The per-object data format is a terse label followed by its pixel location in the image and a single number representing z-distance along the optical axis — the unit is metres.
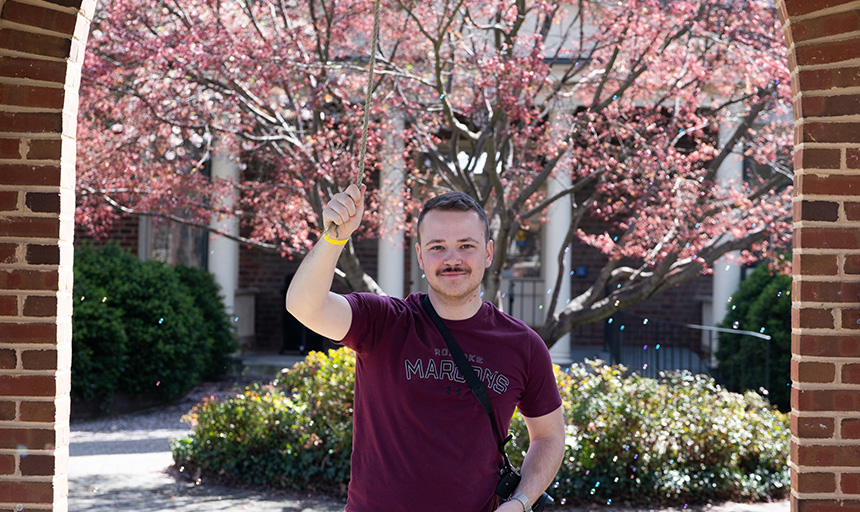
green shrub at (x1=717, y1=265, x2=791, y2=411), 9.05
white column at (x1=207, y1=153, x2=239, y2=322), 12.07
